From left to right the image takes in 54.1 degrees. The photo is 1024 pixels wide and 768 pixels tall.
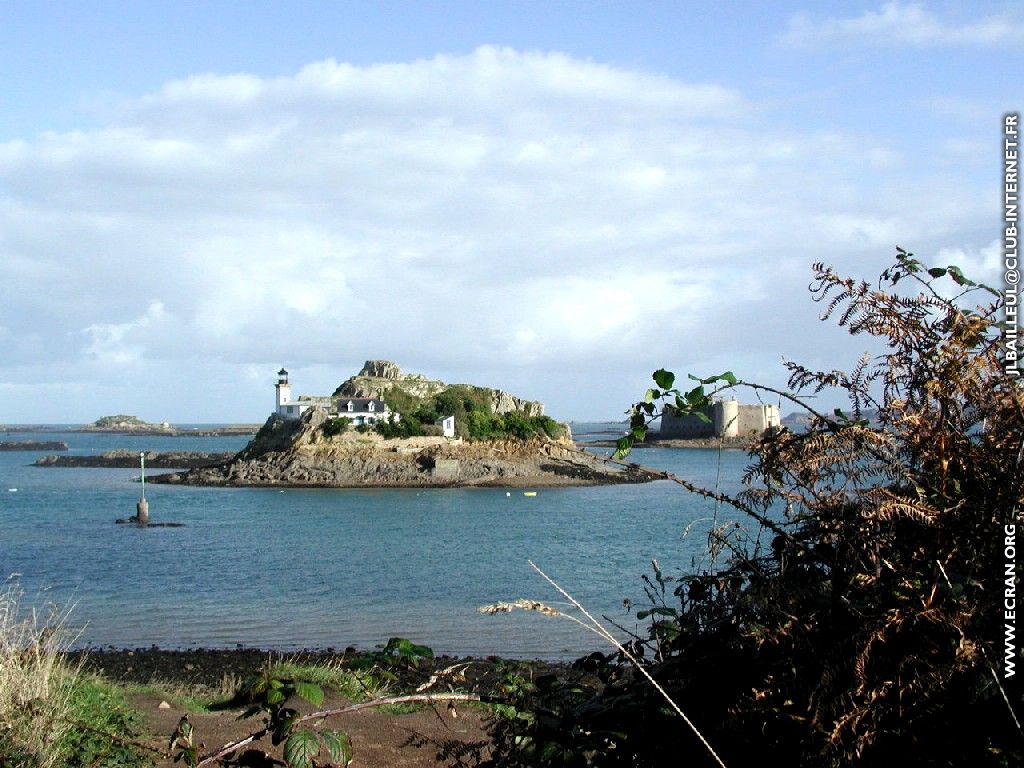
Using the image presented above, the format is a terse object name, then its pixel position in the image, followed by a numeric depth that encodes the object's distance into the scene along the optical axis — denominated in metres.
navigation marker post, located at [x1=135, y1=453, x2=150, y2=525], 47.38
